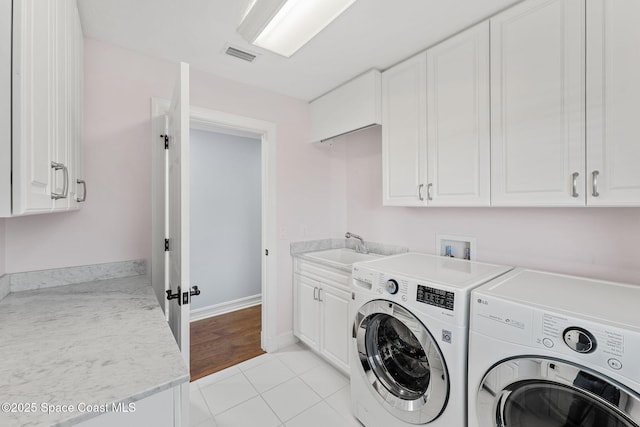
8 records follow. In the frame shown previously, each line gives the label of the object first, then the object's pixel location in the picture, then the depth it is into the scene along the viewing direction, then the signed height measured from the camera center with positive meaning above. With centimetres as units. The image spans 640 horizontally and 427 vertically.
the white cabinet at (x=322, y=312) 201 -83
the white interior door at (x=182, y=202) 119 +5
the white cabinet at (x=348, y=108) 206 +88
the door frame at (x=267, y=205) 231 +6
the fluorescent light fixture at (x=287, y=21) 137 +106
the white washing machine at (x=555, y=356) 82 -49
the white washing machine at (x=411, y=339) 121 -65
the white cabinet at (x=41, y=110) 70 +33
